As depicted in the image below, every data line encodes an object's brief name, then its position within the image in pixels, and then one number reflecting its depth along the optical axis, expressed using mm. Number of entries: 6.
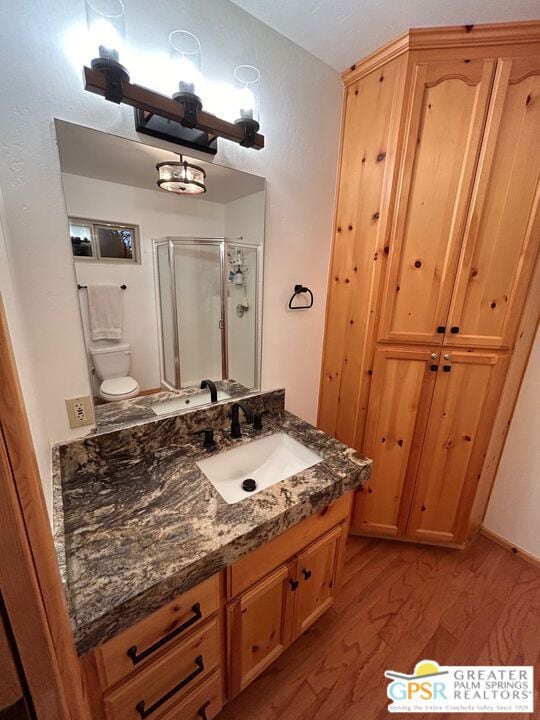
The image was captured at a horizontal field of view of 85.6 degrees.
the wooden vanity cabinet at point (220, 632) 674
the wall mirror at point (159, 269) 916
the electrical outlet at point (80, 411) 973
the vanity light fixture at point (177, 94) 767
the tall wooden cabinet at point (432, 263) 1129
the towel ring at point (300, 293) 1432
